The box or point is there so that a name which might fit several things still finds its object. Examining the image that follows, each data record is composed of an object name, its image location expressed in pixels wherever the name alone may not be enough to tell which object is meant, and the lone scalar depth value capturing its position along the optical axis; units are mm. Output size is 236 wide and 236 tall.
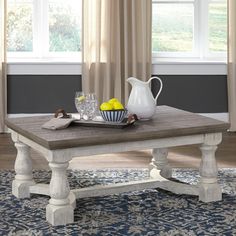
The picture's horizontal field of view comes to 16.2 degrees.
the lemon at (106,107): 4870
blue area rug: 4391
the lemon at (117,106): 4885
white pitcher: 5047
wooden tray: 4737
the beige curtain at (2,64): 7824
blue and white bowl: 4856
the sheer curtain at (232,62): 8003
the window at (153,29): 8289
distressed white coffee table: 4464
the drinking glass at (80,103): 4994
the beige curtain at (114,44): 7945
